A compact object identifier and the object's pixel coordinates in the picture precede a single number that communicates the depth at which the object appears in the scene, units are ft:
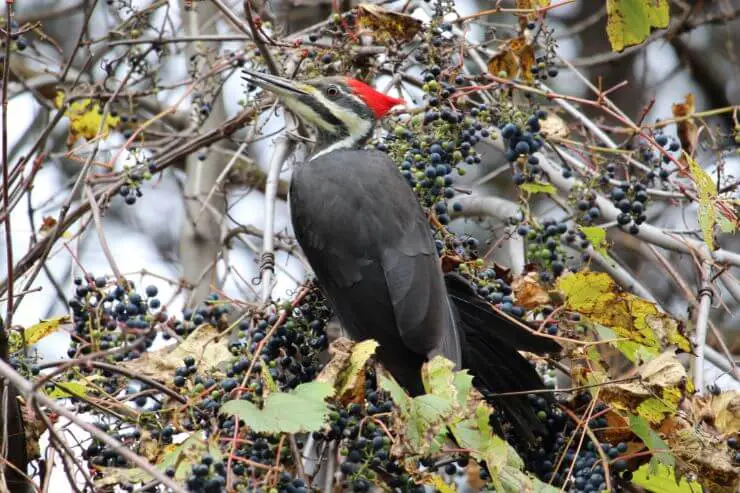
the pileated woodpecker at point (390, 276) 23.56
